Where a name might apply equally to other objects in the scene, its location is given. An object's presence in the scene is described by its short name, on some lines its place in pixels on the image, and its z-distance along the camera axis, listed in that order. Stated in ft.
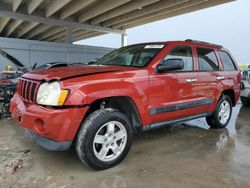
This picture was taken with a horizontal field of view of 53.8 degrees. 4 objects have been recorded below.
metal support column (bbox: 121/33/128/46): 58.44
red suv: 8.91
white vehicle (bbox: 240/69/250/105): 25.40
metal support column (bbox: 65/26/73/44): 48.67
